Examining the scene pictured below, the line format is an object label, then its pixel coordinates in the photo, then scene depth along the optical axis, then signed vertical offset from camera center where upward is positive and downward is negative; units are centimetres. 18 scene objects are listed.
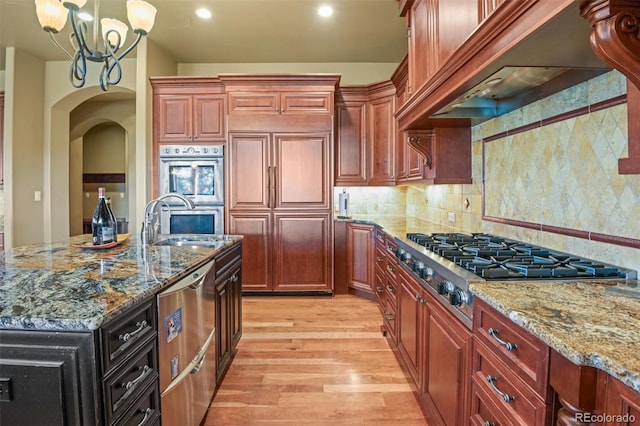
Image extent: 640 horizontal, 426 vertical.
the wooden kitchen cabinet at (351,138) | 416 +83
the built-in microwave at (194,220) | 396 -16
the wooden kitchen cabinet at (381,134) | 400 +85
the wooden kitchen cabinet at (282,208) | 392 -3
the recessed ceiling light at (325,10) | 333 +193
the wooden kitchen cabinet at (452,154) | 258 +39
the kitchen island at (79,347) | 94 -41
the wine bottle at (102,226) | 200 -12
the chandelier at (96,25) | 212 +121
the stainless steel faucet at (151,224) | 209 -12
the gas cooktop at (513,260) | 125 -24
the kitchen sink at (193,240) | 222 -24
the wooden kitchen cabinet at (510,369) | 85 -47
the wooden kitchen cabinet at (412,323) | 183 -70
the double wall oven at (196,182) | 396 +28
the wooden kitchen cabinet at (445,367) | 131 -70
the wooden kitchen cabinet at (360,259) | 386 -62
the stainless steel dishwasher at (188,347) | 134 -64
